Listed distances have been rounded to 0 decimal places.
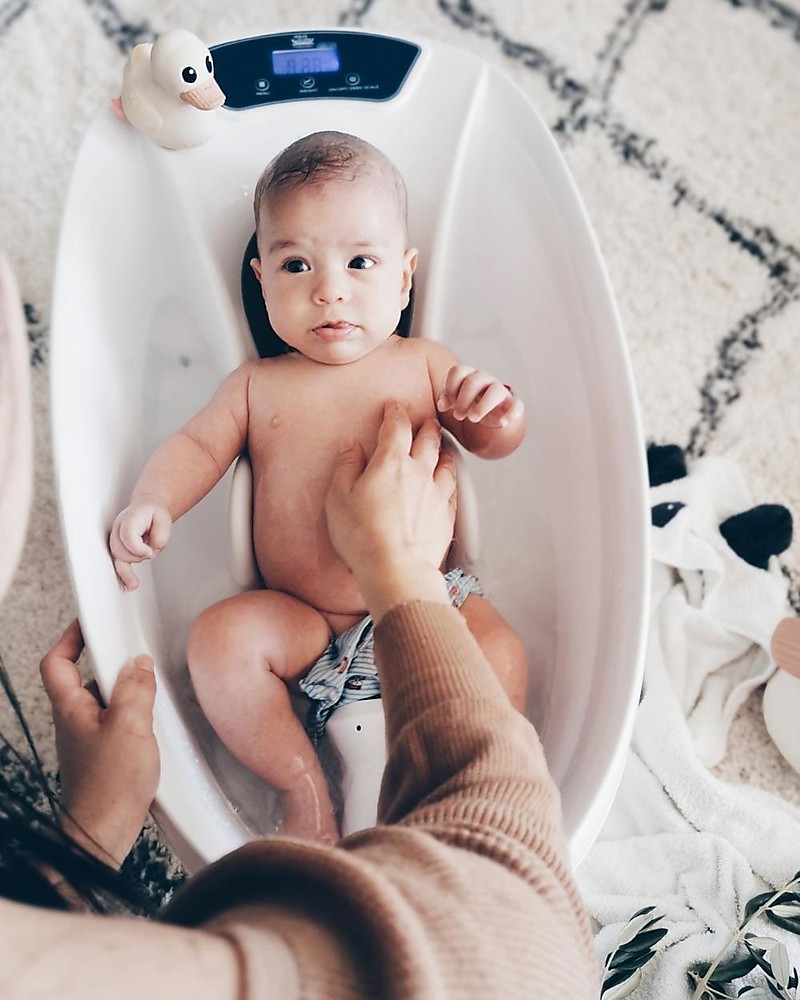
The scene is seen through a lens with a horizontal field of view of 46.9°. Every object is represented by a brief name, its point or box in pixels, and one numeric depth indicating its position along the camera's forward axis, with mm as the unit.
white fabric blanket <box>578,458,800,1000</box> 924
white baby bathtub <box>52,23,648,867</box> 793
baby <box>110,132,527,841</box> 821
